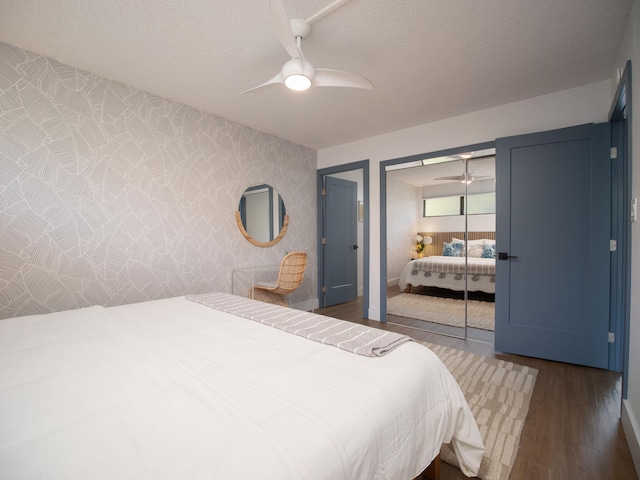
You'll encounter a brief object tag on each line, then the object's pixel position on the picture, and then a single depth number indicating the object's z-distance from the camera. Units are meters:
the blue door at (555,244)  2.47
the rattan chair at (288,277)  3.34
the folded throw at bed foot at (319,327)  1.29
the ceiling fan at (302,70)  1.58
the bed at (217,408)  0.66
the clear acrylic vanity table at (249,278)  3.49
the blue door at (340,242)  4.68
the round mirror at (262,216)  3.61
